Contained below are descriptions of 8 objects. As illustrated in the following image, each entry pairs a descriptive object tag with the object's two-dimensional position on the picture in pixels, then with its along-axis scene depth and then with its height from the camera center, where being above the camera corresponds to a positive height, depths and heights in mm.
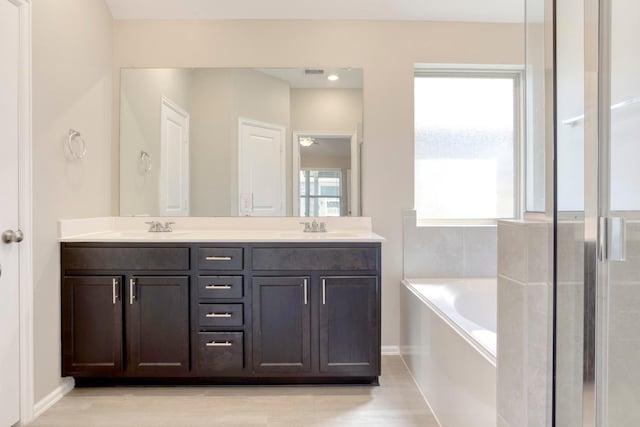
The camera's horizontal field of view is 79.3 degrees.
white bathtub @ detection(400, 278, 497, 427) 1466 -662
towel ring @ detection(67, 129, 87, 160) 2291 +397
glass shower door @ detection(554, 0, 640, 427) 909 -33
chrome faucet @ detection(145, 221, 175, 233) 2715 -121
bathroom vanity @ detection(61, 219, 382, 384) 2232 -577
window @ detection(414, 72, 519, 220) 2990 +488
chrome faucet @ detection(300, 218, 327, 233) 2721 -123
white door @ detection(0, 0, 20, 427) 1810 -23
